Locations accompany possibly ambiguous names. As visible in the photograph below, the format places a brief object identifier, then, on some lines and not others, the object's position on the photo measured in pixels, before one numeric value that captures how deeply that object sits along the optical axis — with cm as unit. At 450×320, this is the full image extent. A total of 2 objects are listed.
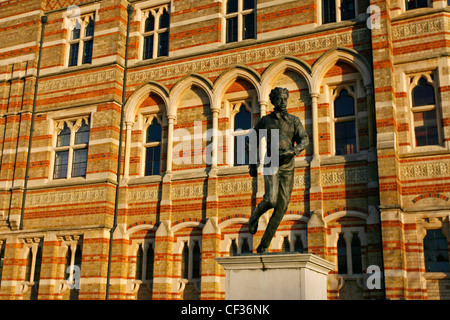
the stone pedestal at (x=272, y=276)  800
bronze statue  866
